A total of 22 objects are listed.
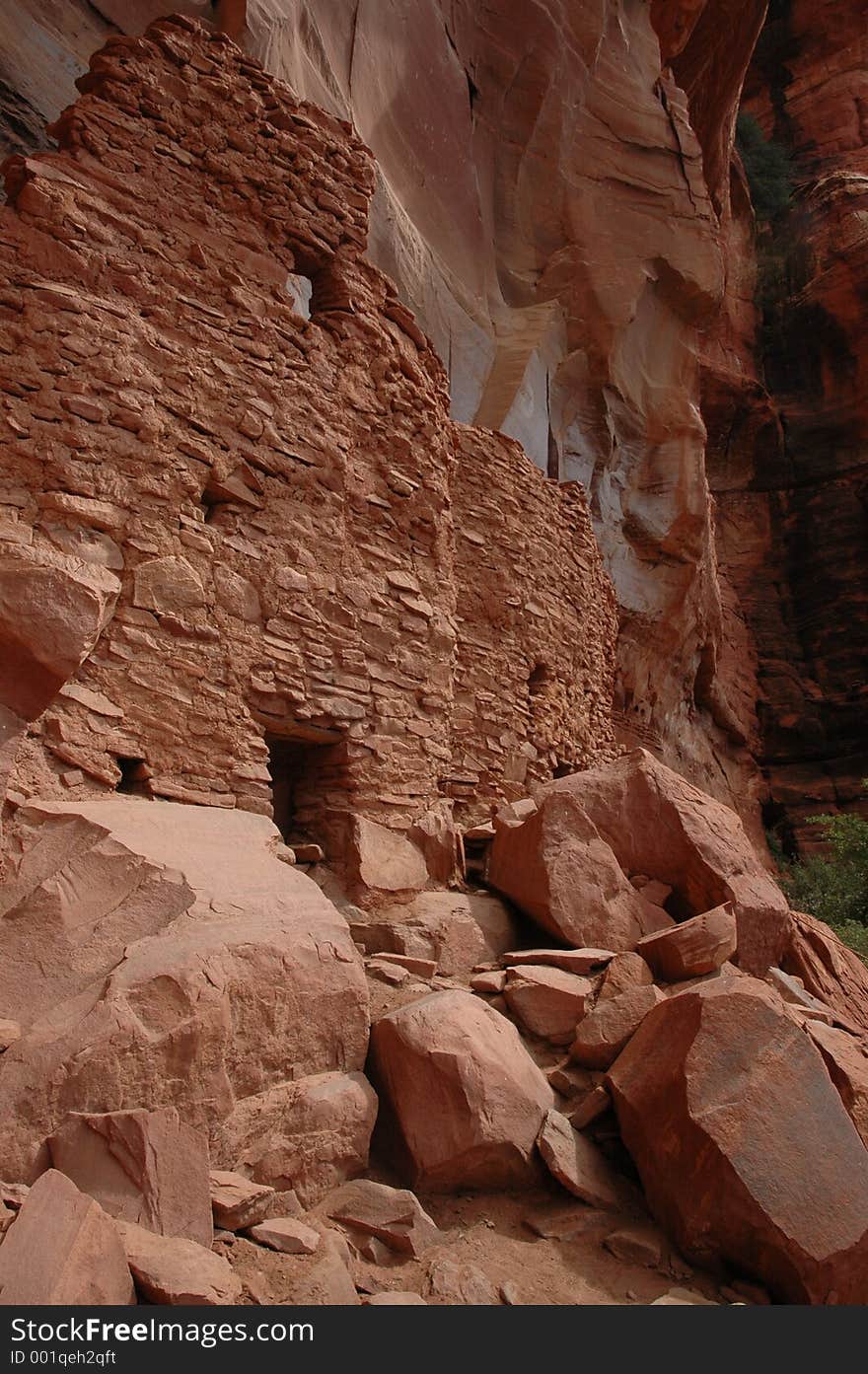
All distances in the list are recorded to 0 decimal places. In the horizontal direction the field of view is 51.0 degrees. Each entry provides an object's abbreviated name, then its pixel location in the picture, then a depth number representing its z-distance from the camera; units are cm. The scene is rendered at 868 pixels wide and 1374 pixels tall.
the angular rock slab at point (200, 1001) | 250
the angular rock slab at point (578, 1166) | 316
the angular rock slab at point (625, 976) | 397
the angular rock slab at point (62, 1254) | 205
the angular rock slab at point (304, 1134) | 282
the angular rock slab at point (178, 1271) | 219
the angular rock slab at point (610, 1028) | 363
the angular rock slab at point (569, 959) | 420
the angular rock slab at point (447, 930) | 430
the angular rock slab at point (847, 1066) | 346
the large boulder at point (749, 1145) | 280
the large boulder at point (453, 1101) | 310
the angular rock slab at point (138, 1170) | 241
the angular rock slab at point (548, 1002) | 384
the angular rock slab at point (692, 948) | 412
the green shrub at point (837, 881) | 1095
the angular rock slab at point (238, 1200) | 259
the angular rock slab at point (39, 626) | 293
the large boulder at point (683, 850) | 476
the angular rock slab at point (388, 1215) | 278
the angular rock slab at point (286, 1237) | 258
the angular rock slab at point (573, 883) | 453
